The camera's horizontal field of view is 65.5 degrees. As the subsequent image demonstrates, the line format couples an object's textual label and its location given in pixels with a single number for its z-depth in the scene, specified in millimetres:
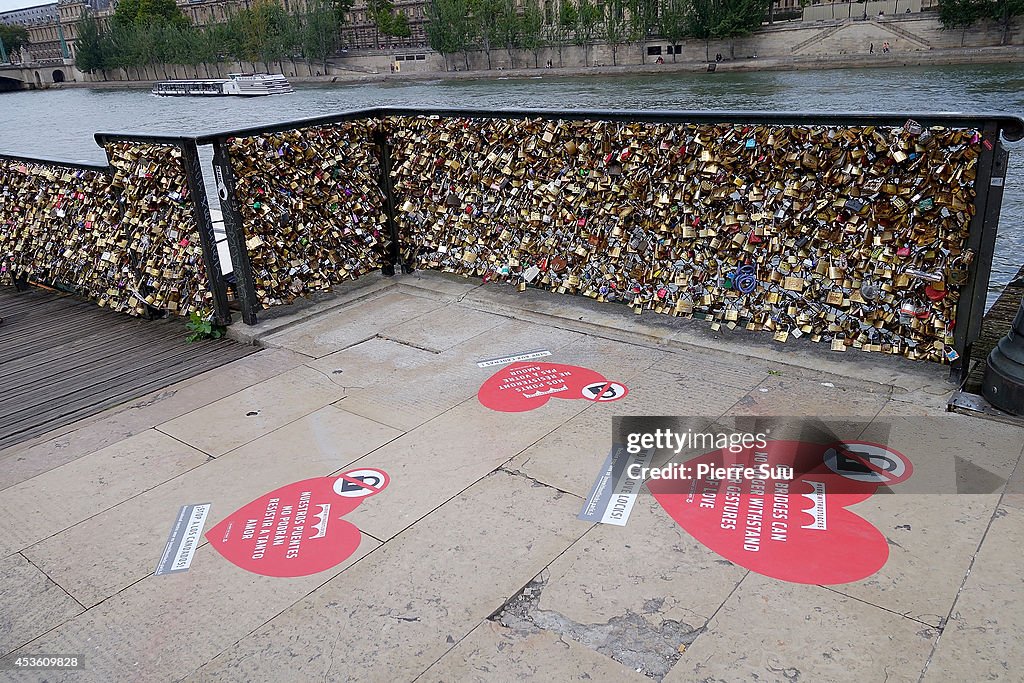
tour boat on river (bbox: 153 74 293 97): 77125
